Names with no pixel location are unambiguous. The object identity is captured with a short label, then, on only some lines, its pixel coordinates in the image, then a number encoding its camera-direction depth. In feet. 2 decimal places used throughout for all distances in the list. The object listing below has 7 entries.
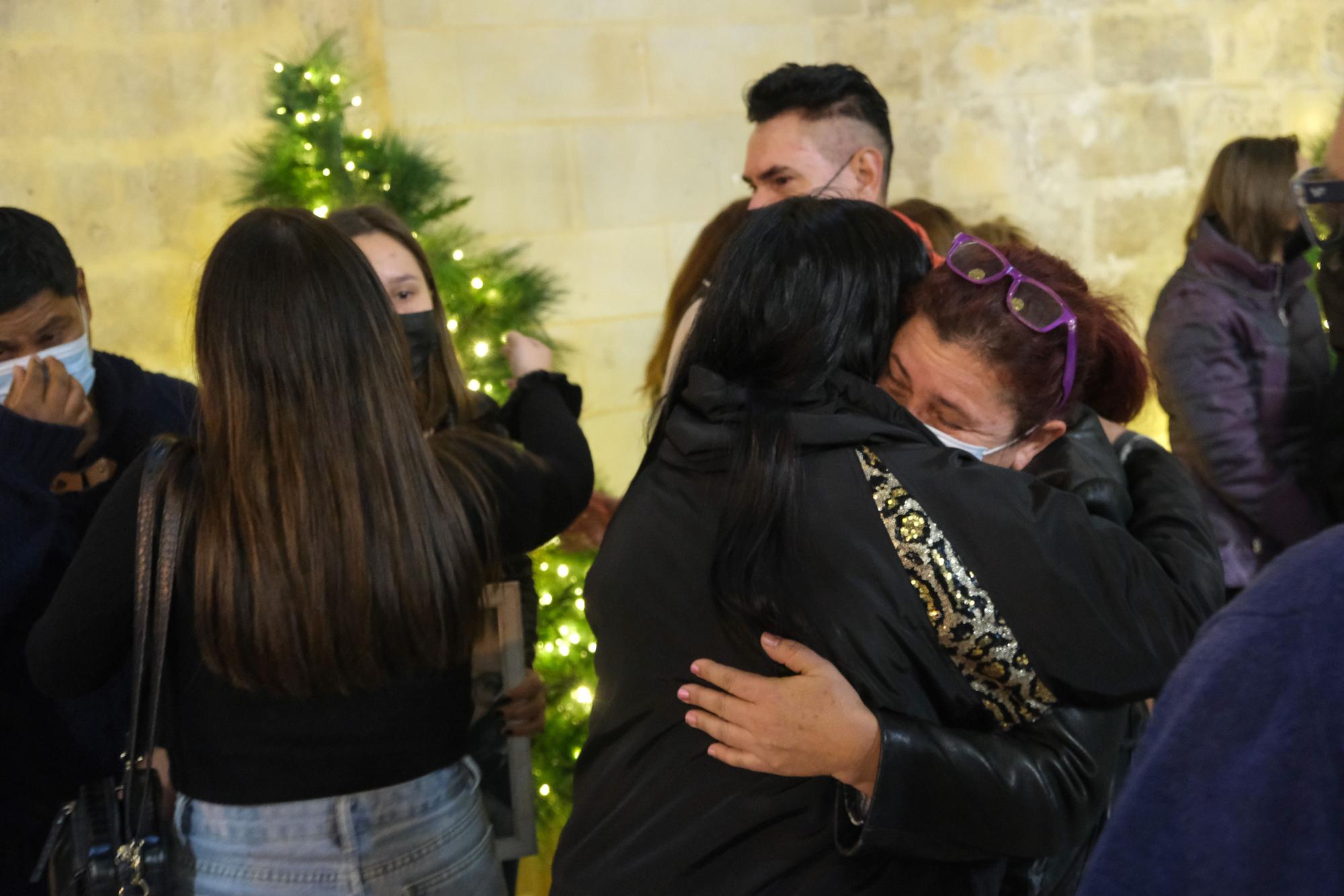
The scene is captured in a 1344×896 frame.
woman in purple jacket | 10.05
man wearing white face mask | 6.24
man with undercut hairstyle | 8.72
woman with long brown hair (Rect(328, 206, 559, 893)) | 7.46
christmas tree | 9.43
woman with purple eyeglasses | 4.16
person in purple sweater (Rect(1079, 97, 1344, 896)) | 1.96
